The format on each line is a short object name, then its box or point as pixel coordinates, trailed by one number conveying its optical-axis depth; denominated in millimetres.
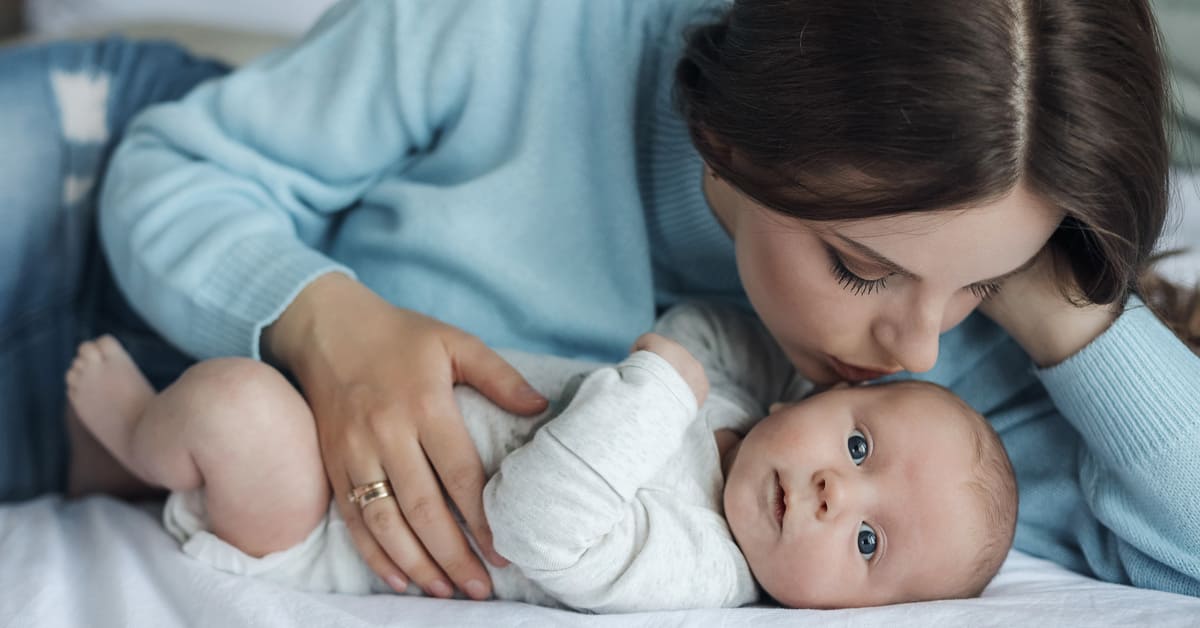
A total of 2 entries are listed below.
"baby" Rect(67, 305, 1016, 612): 867
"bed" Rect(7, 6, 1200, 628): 842
